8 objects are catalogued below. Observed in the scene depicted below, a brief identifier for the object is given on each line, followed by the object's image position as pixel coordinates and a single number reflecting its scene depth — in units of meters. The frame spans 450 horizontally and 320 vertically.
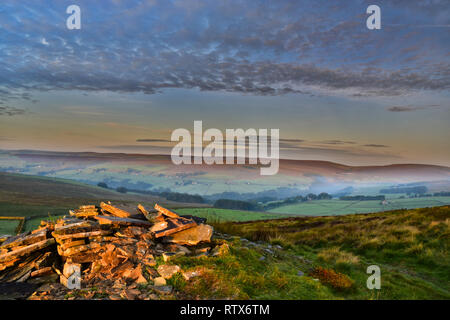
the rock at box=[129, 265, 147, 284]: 6.78
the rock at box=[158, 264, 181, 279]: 7.16
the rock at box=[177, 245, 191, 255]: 8.96
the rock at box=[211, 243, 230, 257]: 8.72
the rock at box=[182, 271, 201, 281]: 7.06
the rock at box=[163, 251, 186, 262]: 7.95
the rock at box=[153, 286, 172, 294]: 6.37
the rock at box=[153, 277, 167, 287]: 6.75
